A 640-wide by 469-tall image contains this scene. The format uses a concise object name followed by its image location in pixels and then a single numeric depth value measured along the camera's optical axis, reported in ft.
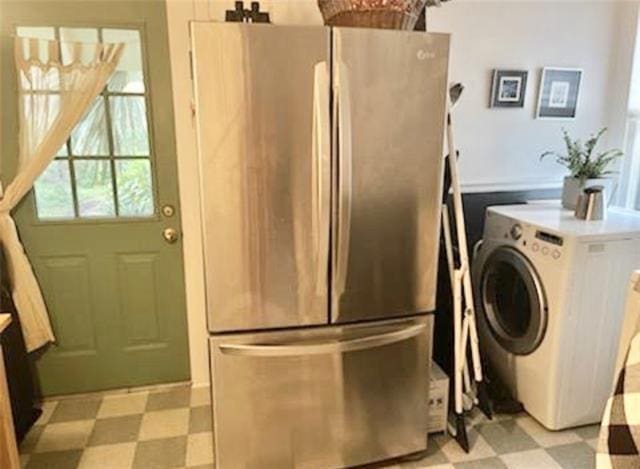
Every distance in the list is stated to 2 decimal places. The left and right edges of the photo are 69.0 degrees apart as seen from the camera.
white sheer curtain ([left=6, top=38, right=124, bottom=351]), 6.76
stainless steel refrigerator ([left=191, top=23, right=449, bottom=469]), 4.94
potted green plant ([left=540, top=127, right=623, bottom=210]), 7.99
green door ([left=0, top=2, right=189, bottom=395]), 6.91
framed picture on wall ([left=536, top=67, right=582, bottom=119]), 8.79
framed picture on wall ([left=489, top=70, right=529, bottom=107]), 8.52
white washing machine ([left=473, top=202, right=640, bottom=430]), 6.63
